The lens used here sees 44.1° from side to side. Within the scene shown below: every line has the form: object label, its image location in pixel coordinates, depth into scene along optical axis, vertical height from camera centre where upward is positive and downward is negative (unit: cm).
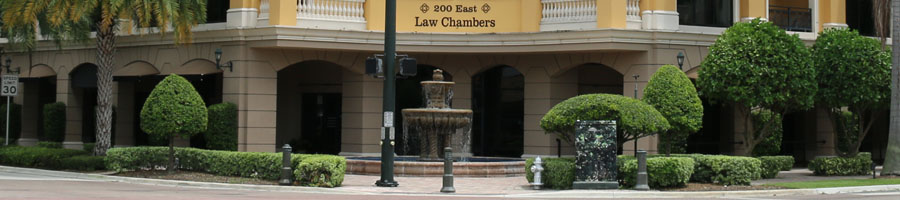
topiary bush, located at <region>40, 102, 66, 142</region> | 3719 +2
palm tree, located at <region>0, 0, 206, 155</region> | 2745 +271
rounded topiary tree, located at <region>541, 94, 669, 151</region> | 2311 +30
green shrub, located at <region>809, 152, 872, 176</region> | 2967 -91
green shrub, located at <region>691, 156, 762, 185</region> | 2383 -86
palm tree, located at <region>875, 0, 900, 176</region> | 2802 +31
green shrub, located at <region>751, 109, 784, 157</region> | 3095 -19
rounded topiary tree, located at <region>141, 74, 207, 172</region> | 2636 +29
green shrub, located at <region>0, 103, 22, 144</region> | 4005 +4
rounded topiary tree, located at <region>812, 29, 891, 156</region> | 2950 +164
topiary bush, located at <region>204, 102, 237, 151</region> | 3048 -12
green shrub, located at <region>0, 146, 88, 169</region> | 2991 -97
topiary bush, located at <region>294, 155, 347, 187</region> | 2302 -96
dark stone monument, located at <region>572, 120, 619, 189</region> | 2275 -53
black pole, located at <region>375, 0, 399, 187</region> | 2277 +67
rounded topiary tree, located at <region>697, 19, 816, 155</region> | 2777 +157
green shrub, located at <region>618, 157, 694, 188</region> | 2277 -86
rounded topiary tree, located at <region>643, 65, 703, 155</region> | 2488 +68
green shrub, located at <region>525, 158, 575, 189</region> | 2320 -100
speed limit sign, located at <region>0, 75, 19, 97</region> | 3300 +107
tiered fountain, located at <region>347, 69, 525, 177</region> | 2708 -27
